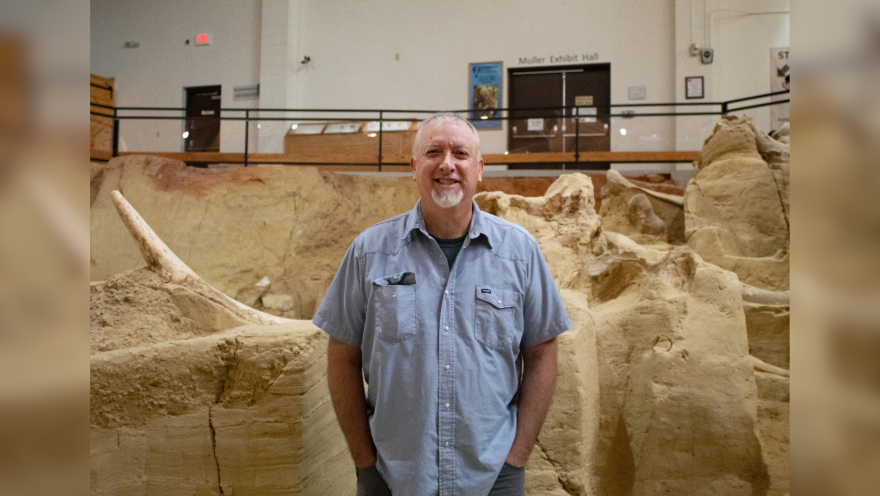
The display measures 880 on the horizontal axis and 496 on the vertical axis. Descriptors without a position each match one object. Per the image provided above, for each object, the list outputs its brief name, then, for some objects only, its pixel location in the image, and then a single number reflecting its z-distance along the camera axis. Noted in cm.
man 169
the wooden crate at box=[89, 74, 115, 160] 940
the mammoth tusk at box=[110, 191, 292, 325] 321
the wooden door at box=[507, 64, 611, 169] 1055
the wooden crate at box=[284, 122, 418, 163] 909
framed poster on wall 1073
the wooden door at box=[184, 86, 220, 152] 907
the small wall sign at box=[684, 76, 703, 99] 991
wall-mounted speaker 981
